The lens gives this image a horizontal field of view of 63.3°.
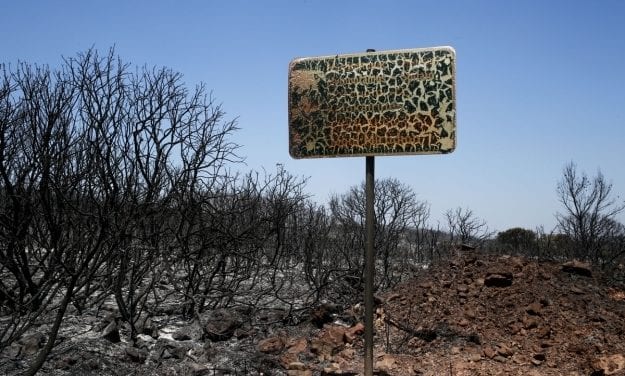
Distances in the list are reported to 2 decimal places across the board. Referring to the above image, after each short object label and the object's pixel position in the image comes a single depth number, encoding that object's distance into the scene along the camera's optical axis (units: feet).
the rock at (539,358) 18.02
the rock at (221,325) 21.01
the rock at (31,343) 17.30
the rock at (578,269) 25.16
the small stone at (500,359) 18.16
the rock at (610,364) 16.43
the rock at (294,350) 18.76
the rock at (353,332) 20.53
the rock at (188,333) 20.79
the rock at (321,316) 23.74
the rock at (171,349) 18.53
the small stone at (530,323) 20.04
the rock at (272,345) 19.84
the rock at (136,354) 17.72
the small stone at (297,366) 17.83
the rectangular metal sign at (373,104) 12.08
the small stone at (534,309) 20.79
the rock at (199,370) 16.97
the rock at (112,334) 19.12
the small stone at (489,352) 18.34
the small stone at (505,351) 18.45
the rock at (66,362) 16.35
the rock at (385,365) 17.19
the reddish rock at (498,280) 23.47
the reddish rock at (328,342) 19.69
